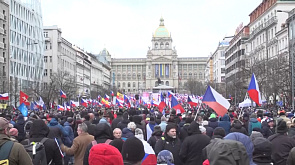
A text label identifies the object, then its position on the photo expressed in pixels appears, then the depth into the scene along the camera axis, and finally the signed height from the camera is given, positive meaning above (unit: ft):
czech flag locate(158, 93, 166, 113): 60.29 -2.45
